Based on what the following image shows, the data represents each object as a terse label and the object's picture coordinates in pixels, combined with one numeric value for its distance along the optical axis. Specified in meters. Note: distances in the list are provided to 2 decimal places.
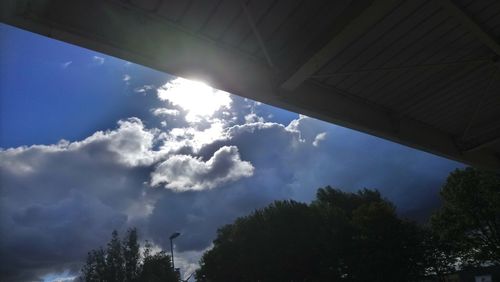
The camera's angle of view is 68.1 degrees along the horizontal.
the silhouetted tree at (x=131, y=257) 54.78
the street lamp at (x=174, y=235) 29.67
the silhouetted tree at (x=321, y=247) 37.25
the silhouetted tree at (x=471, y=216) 36.69
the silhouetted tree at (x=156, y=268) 52.06
